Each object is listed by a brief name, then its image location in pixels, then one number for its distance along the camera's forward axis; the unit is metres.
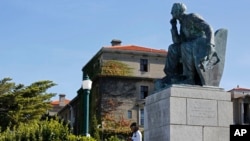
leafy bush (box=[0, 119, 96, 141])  29.66
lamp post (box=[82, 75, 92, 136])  21.92
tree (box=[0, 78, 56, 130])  49.03
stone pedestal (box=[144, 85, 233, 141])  14.93
